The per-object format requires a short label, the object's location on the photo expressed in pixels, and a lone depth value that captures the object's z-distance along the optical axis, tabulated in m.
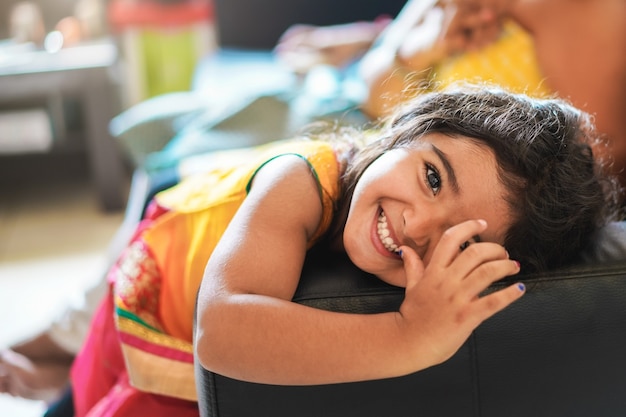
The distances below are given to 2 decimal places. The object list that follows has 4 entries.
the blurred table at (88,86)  2.47
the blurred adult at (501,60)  1.31
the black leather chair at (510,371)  0.75
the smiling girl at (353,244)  0.74
